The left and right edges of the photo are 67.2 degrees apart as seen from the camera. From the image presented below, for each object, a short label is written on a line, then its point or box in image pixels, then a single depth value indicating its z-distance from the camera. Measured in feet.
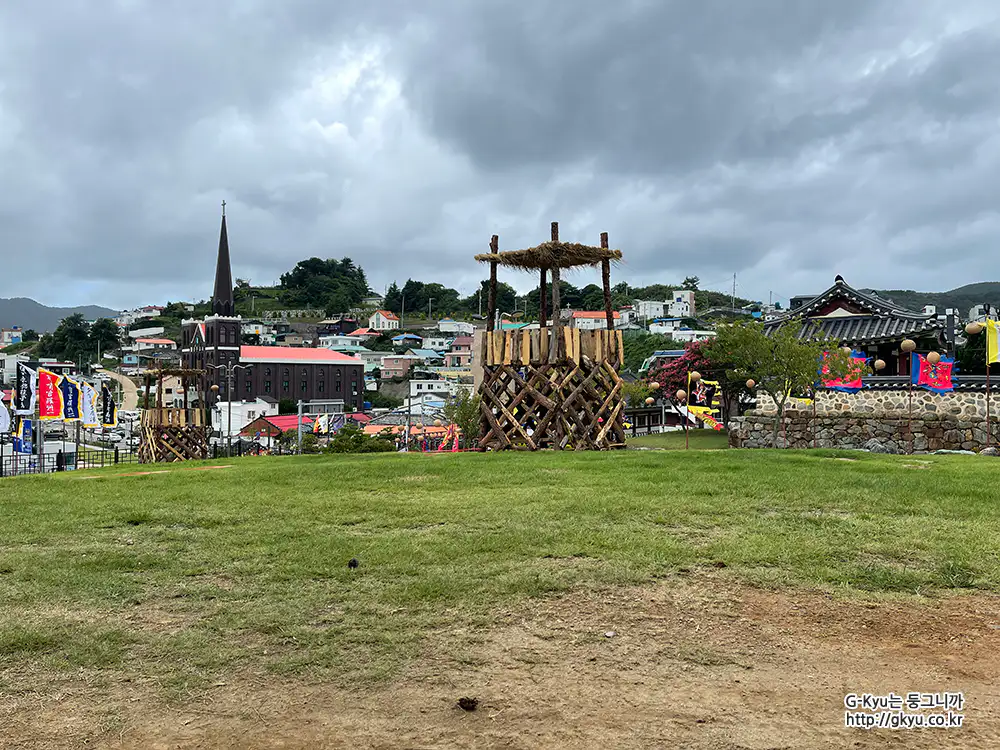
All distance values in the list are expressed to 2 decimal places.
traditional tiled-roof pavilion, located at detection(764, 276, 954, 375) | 93.61
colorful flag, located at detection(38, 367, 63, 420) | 85.25
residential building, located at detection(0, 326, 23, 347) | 570.87
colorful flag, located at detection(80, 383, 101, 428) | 88.63
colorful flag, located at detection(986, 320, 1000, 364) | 55.88
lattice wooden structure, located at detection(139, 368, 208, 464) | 102.99
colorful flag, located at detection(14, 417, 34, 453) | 96.89
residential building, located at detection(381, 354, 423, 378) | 373.81
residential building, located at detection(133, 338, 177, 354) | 427.33
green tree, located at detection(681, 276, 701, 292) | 519.56
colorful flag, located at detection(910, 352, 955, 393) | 70.28
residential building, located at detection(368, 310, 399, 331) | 488.02
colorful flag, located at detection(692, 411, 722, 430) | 99.62
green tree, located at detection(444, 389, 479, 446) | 102.68
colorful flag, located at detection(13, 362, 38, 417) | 85.05
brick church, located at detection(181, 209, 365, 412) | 305.94
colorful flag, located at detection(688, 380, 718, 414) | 106.47
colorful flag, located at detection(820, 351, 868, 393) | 80.83
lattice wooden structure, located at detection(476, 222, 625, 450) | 48.88
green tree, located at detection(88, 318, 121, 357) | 435.49
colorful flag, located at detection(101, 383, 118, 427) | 110.64
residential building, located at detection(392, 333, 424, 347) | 438.40
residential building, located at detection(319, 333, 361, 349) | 420.36
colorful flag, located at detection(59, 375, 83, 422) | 87.30
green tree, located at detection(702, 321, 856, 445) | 73.05
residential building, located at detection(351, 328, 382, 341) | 435.94
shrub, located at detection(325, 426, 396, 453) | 132.05
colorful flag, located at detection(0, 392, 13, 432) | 61.57
